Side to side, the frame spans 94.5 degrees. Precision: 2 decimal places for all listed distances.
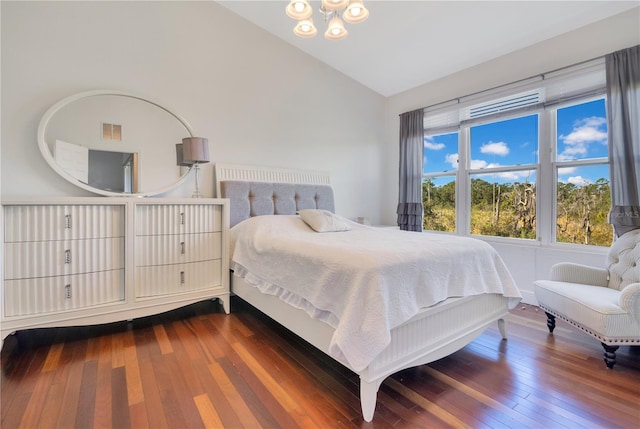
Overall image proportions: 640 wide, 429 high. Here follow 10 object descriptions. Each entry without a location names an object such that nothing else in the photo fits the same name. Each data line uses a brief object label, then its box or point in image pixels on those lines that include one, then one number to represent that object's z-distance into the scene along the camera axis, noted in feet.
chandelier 6.35
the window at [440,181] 12.57
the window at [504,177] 10.30
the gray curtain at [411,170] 13.05
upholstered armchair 5.79
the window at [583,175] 8.85
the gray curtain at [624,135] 7.74
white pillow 8.74
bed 4.47
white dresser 6.37
